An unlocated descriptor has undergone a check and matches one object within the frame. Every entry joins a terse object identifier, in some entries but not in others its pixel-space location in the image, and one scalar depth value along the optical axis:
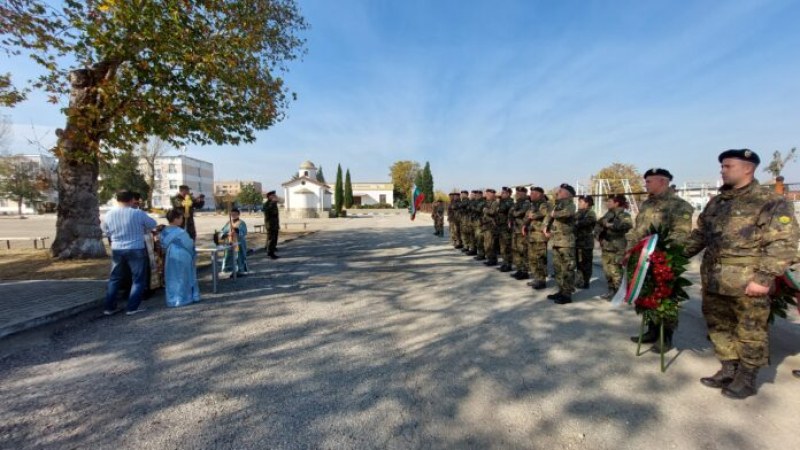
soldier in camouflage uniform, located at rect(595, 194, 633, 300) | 5.72
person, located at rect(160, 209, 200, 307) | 5.49
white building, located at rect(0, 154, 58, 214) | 45.91
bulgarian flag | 22.87
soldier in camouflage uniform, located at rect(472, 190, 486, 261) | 10.11
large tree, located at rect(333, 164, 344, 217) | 46.29
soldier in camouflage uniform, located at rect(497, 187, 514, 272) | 8.38
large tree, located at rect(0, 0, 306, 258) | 6.96
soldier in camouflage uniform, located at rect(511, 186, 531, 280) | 7.24
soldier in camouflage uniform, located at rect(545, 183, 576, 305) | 5.70
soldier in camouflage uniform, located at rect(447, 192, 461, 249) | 13.21
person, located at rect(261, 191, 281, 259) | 10.53
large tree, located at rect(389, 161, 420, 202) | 74.25
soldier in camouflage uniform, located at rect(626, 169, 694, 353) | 3.87
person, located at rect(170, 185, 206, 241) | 8.26
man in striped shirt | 5.05
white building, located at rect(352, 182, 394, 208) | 74.75
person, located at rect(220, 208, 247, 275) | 7.91
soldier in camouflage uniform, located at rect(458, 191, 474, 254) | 11.47
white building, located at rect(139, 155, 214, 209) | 76.56
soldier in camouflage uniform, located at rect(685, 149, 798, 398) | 2.77
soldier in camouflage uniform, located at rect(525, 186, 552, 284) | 6.45
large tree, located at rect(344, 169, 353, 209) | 60.59
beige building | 114.91
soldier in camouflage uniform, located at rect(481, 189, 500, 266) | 8.72
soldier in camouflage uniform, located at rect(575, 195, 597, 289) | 6.81
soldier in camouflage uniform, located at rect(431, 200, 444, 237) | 17.73
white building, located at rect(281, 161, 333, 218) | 38.03
